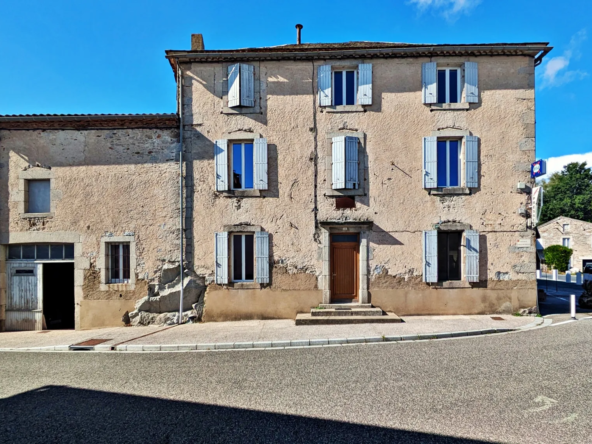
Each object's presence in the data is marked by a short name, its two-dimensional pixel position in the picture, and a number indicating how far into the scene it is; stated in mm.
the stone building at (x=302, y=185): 9461
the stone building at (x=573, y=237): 32125
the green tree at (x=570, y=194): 44000
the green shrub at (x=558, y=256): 29047
